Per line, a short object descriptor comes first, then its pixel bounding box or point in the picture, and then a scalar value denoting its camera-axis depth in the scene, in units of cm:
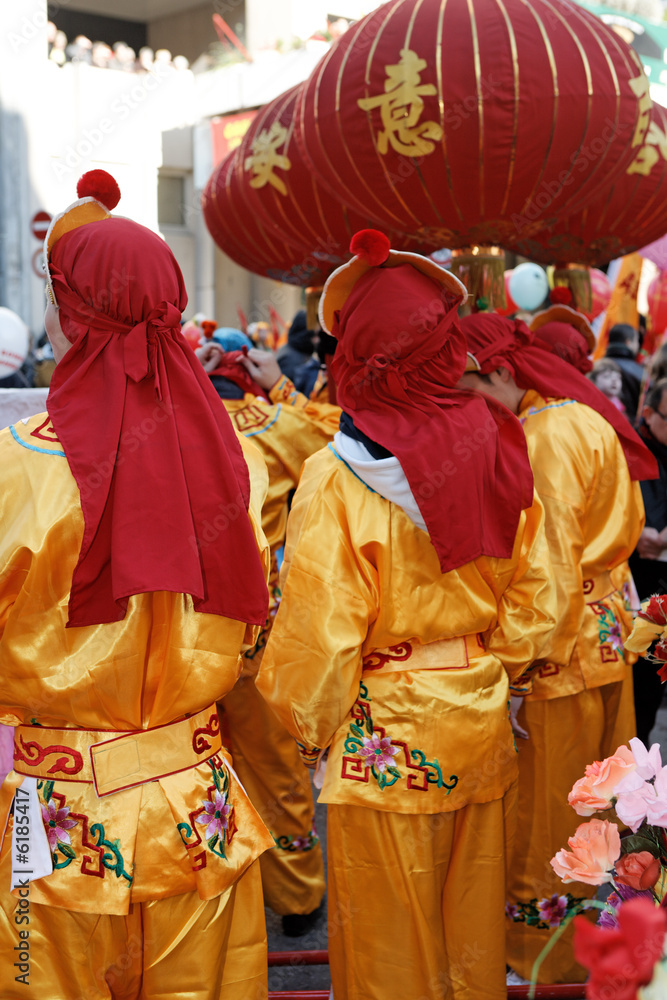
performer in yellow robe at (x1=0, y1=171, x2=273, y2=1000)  153
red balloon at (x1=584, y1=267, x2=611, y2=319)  702
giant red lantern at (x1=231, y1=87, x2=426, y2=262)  321
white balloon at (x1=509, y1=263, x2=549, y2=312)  706
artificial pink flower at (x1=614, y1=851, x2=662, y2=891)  119
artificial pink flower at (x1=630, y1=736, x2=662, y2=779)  126
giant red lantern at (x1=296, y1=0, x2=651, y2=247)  245
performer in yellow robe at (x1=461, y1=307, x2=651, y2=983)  258
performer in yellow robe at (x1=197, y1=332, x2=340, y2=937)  283
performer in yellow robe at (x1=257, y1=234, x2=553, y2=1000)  191
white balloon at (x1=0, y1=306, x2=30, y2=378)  478
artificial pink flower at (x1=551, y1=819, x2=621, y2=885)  122
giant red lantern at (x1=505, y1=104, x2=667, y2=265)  292
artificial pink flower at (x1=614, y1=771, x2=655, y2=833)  122
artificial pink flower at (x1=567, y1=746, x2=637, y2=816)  128
